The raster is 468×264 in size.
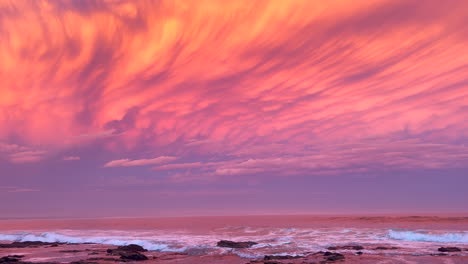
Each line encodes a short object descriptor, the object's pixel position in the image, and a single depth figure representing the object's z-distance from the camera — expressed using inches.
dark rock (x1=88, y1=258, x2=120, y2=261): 1036.5
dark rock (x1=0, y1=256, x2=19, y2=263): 984.0
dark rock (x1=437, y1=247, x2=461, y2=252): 1134.4
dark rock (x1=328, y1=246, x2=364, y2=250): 1209.6
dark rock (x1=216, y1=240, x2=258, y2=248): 1330.0
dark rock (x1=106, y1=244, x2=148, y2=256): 1193.6
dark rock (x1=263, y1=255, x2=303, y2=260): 1031.6
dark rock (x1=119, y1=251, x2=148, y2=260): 1051.3
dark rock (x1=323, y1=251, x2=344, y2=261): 984.3
